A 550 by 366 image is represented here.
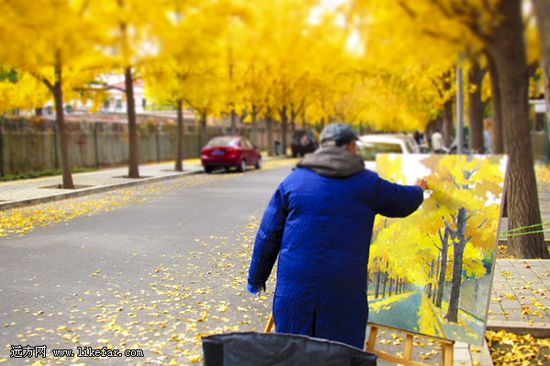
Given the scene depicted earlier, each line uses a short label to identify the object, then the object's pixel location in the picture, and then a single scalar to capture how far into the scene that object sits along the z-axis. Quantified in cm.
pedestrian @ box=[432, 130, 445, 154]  2558
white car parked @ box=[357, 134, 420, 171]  1488
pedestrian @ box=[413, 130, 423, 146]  5247
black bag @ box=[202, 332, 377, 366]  231
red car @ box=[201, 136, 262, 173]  2530
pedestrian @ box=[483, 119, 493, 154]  2665
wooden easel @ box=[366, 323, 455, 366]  360
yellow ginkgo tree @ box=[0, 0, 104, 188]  936
